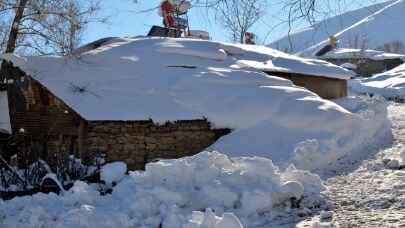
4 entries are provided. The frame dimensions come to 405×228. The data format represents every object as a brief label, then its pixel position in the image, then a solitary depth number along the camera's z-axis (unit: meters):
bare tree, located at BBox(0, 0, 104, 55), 13.43
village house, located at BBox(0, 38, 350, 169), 13.09
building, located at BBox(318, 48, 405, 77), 42.65
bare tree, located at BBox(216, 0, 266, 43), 28.05
